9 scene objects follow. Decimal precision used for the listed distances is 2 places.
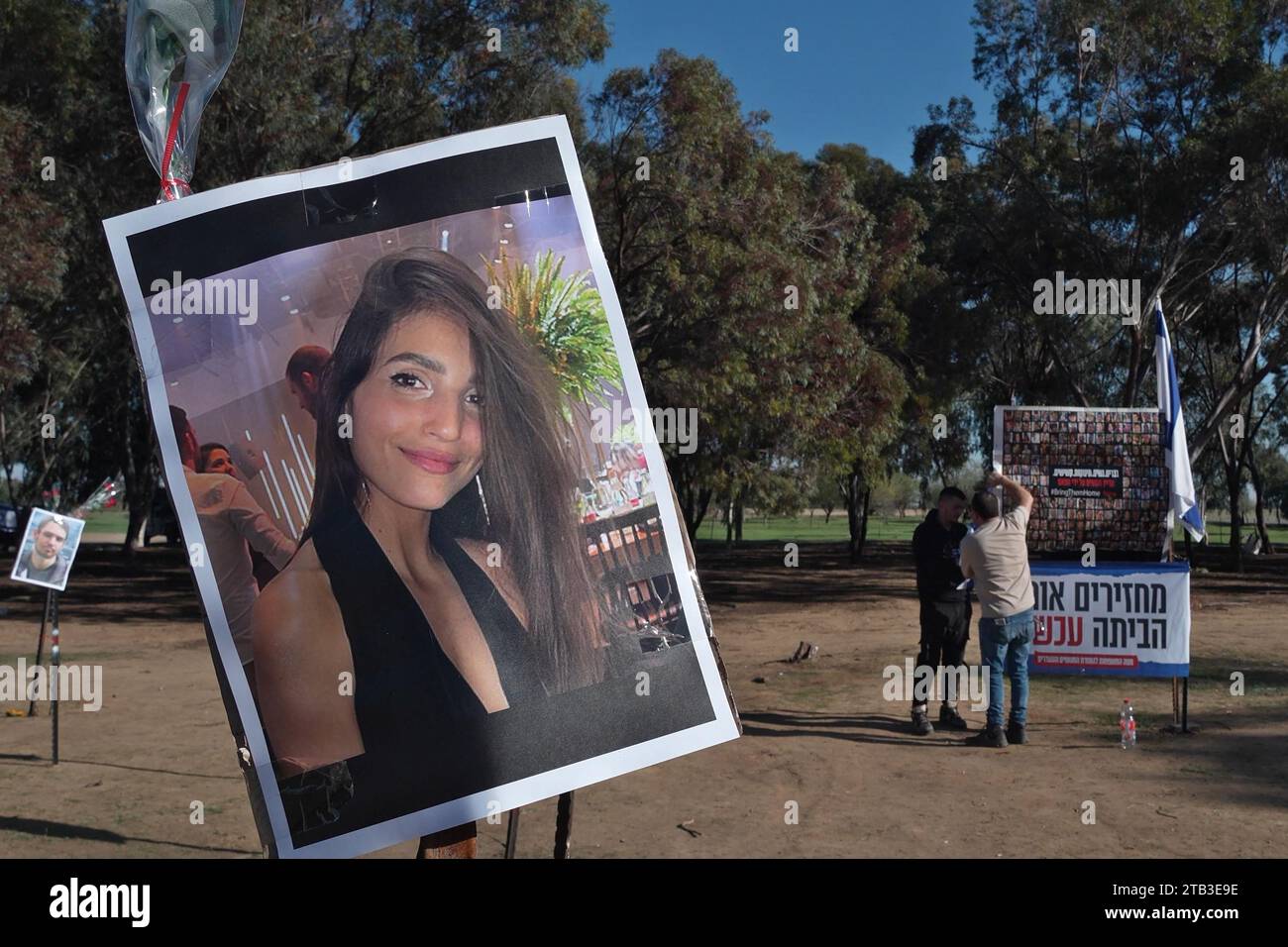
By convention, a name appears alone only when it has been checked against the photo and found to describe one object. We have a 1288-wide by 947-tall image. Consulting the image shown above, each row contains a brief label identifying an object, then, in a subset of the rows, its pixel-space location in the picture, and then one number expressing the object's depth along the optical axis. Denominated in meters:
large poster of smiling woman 2.69
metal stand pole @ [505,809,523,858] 3.84
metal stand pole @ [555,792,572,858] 3.47
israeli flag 10.43
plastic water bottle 9.32
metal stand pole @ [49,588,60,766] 8.66
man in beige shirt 9.13
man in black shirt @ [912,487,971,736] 9.94
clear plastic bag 3.08
